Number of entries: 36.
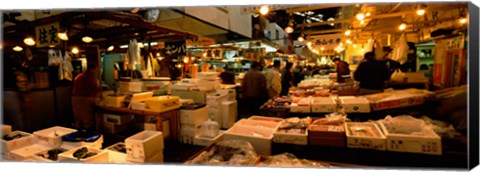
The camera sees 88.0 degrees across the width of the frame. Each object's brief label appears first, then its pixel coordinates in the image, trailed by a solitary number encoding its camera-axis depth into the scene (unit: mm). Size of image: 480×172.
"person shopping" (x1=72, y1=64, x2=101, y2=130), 5344
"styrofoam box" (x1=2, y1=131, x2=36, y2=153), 3062
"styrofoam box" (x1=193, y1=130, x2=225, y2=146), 4777
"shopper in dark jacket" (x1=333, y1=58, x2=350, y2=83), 7793
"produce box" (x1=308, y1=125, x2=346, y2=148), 2432
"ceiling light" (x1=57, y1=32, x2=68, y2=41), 4258
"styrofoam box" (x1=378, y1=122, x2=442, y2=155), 2195
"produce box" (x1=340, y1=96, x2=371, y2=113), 3510
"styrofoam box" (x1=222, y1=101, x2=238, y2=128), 6387
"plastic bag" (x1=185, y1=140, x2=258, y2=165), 2434
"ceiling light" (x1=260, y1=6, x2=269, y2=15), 3893
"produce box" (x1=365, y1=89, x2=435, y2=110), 3512
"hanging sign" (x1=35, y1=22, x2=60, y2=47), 4418
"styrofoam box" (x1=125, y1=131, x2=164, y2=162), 3066
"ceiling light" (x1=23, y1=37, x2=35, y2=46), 4832
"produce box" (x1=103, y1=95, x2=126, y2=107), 5203
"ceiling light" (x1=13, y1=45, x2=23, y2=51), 5915
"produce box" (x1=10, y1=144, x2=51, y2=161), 2918
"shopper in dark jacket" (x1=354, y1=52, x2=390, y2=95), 5102
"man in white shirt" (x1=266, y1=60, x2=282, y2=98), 7148
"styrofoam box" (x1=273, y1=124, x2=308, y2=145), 2531
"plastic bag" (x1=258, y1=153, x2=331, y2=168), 2359
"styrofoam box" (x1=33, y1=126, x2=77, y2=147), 3176
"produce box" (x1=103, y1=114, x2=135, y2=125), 5406
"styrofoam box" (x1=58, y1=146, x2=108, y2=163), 2738
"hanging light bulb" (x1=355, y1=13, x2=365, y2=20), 4885
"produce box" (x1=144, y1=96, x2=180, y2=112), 4734
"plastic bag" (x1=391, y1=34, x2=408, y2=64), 5980
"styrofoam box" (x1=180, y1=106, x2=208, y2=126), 5147
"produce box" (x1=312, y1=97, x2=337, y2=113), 3654
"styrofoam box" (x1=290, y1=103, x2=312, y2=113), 3719
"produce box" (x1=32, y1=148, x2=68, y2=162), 2867
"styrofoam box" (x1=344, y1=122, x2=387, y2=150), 2316
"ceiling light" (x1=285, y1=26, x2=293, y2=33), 6293
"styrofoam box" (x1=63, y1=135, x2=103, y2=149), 3086
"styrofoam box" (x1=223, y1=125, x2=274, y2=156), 2709
